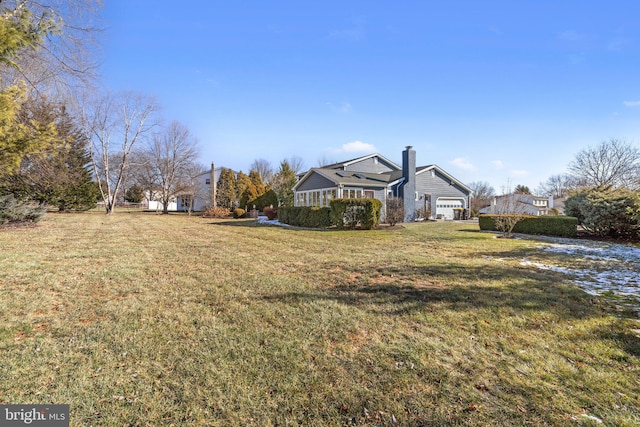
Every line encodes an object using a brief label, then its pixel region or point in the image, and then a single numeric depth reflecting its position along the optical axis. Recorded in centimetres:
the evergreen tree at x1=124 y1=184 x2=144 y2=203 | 4809
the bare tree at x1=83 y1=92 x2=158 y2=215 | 2815
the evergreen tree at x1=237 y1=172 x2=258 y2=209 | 3112
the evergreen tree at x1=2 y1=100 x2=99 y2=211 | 1148
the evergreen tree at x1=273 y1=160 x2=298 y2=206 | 3062
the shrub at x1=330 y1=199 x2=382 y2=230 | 1477
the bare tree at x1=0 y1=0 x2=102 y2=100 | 737
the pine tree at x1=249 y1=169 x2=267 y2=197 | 3331
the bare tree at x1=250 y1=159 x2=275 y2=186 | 5182
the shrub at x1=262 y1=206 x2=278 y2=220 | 2356
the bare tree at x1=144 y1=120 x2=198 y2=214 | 3403
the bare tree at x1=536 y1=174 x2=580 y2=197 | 5180
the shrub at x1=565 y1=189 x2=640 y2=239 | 1123
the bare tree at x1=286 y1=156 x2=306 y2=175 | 5406
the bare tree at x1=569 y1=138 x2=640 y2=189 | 3030
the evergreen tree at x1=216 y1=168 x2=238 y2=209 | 3472
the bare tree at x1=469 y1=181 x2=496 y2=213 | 5702
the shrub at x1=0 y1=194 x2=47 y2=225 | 1276
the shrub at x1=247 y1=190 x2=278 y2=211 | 3027
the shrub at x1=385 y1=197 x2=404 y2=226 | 1695
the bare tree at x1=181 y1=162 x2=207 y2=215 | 3568
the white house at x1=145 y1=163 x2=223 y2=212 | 4062
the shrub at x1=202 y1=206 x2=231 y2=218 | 2806
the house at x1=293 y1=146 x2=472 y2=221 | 2094
